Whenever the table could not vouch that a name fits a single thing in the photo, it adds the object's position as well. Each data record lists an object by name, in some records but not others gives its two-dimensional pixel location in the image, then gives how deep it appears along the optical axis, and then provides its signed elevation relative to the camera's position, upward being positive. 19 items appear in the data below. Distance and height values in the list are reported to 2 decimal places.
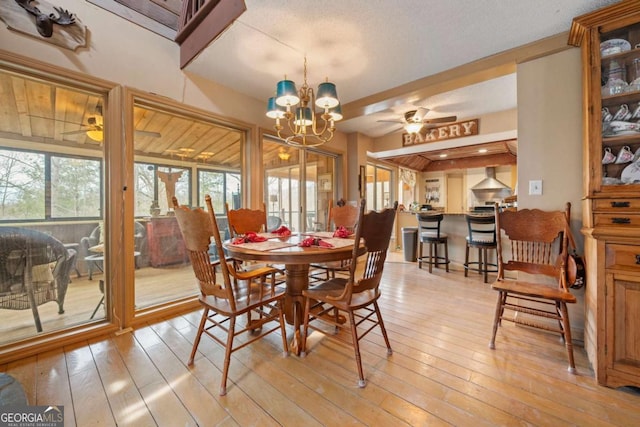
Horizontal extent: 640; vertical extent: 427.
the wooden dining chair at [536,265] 1.82 -0.46
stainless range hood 7.65 +0.63
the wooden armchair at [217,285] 1.58 -0.49
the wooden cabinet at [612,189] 1.51 +0.12
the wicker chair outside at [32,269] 1.88 -0.43
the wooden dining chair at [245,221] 2.68 -0.10
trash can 4.99 -0.63
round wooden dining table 1.62 -0.29
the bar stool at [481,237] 3.61 -0.40
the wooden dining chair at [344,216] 3.07 -0.06
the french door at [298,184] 3.93 +0.46
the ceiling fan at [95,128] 2.21 +0.74
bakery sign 4.26 +1.37
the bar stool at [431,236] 4.15 -0.42
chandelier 2.15 +0.96
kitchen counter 4.30 -0.43
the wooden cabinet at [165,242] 2.68 -0.32
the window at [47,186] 1.88 +0.22
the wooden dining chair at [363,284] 1.57 -0.49
